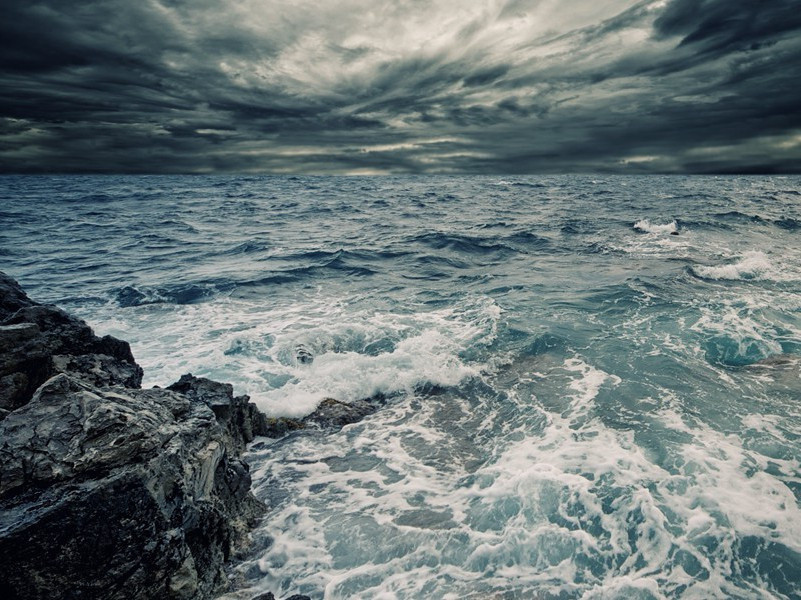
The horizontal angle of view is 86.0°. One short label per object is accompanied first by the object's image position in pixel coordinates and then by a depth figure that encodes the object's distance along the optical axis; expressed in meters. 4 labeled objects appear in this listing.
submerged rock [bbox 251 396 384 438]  9.37
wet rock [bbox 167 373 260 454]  7.82
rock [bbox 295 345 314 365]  12.72
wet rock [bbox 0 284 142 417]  6.33
